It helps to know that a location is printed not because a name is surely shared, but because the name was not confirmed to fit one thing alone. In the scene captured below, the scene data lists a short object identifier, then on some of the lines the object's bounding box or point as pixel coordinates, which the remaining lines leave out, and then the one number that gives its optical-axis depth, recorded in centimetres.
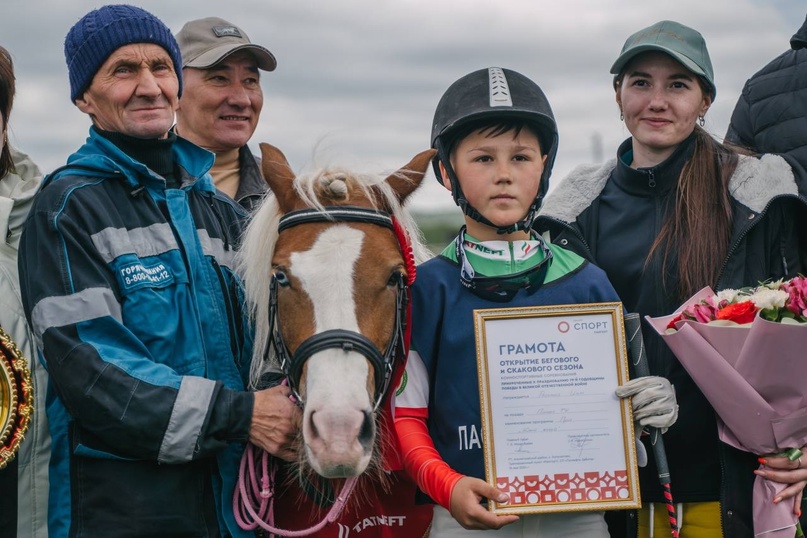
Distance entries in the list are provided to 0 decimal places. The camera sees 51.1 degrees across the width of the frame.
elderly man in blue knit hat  271
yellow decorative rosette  295
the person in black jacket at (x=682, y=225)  328
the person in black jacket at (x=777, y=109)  379
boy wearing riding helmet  285
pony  255
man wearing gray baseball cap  489
